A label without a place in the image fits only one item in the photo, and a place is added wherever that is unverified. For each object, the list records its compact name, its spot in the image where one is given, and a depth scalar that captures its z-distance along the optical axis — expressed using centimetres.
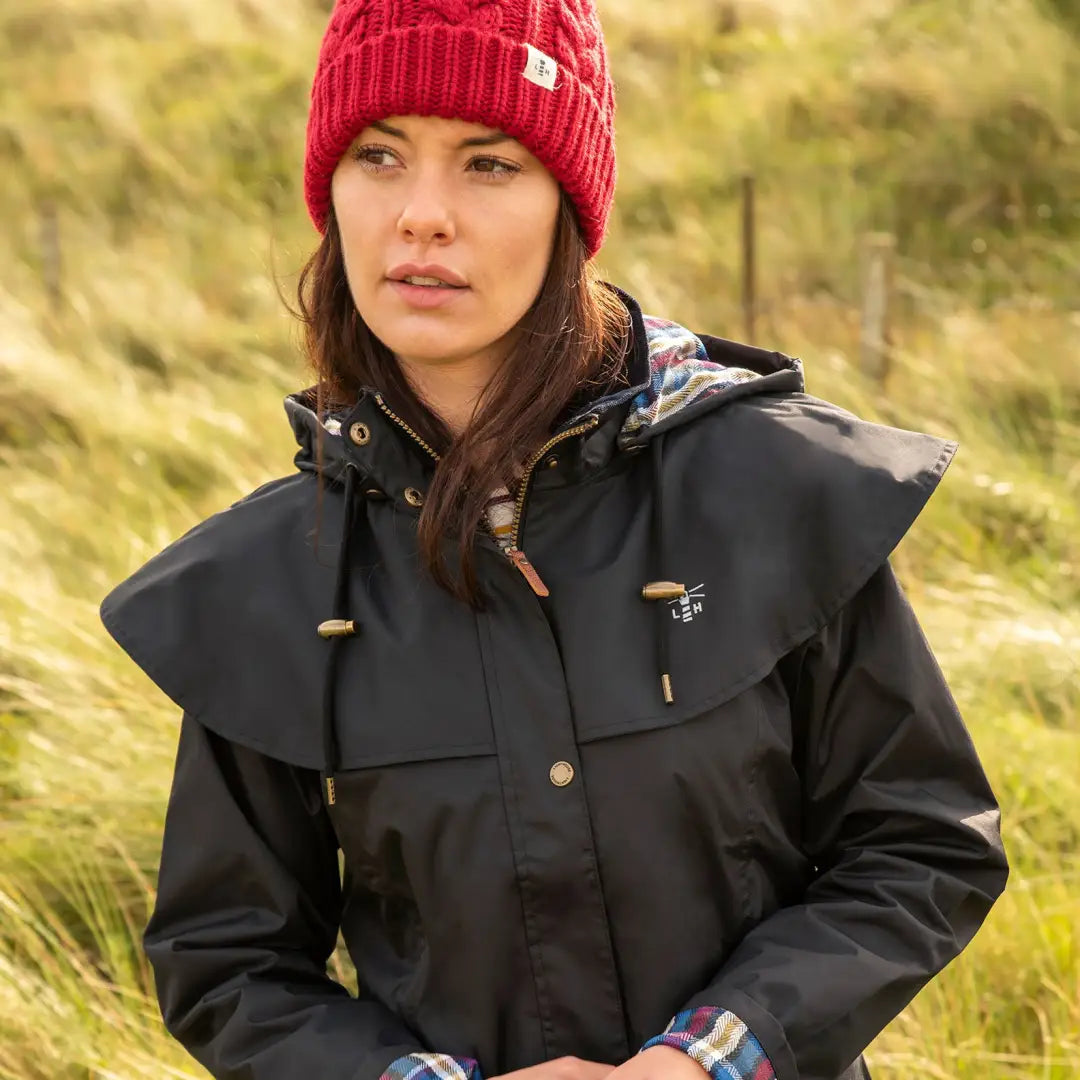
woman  175
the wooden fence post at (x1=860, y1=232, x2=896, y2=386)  599
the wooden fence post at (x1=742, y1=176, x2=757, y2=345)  656
